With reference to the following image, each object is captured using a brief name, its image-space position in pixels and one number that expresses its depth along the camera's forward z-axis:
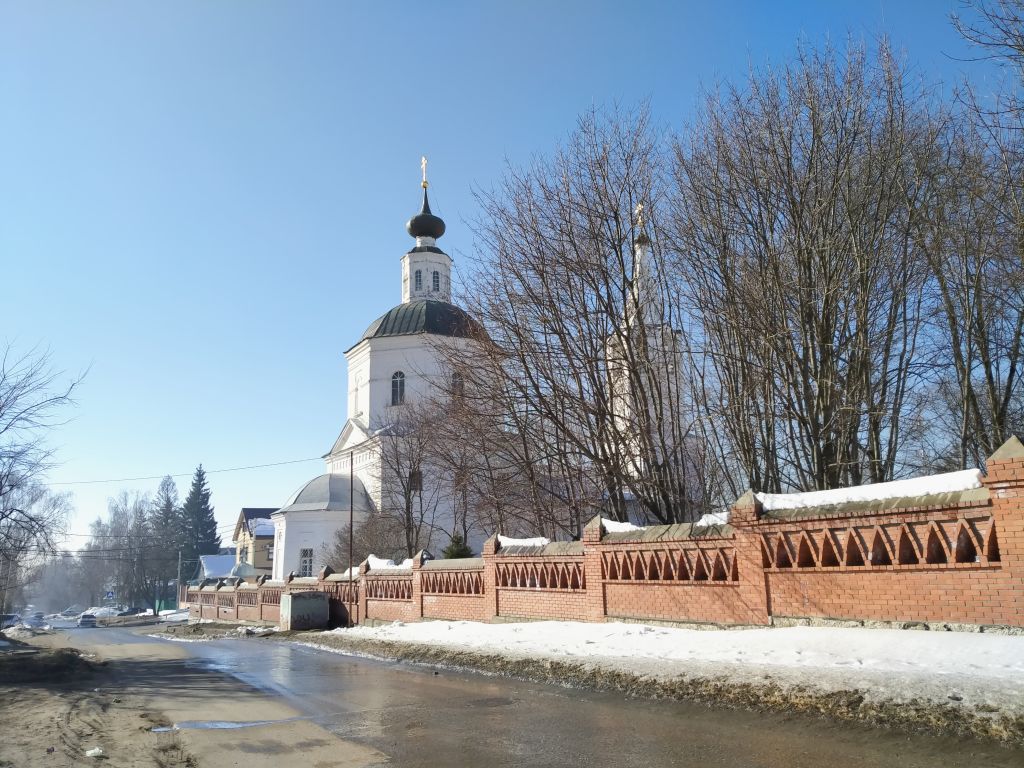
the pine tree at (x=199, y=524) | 90.12
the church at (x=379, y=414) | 43.16
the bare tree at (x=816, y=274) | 12.82
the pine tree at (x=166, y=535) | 82.62
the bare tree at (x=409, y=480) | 36.97
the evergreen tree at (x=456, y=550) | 24.00
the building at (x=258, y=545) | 66.06
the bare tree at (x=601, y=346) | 15.60
